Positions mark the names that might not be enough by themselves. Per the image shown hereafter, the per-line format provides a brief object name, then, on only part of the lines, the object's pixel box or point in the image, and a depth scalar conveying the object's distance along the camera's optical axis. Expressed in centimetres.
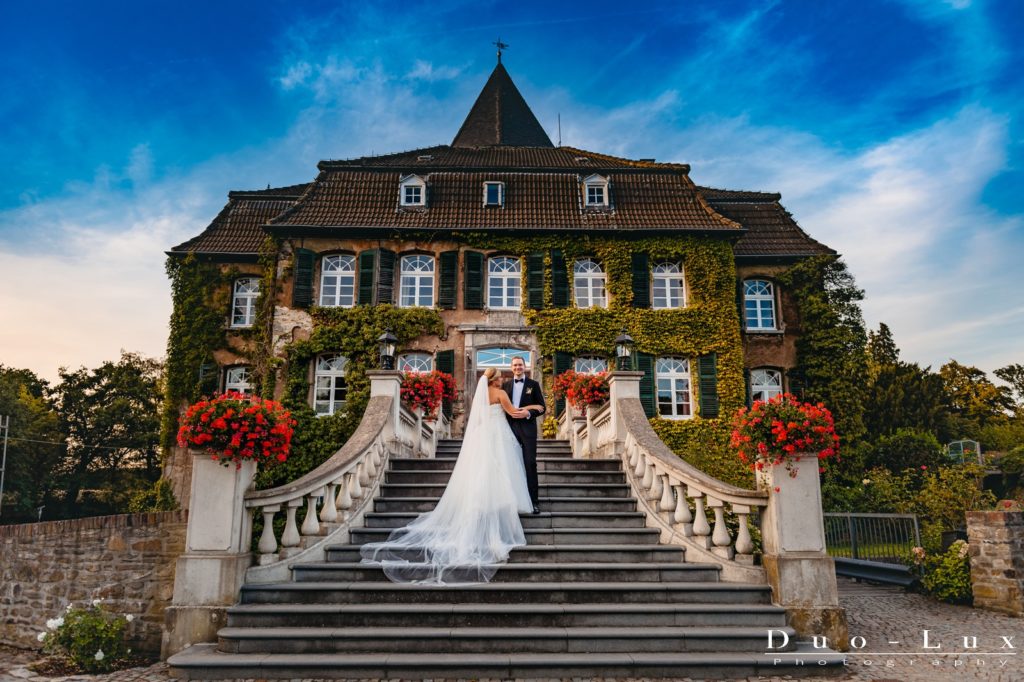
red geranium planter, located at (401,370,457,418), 1154
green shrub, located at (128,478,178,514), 1886
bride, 629
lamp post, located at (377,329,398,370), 1122
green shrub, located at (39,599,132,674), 644
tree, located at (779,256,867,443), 1983
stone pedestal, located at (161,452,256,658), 579
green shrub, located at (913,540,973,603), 882
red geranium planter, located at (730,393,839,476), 592
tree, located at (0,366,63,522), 3250
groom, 777
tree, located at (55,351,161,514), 3588
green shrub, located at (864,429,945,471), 1953
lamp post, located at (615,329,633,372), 1045
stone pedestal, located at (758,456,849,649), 581
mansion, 1920
